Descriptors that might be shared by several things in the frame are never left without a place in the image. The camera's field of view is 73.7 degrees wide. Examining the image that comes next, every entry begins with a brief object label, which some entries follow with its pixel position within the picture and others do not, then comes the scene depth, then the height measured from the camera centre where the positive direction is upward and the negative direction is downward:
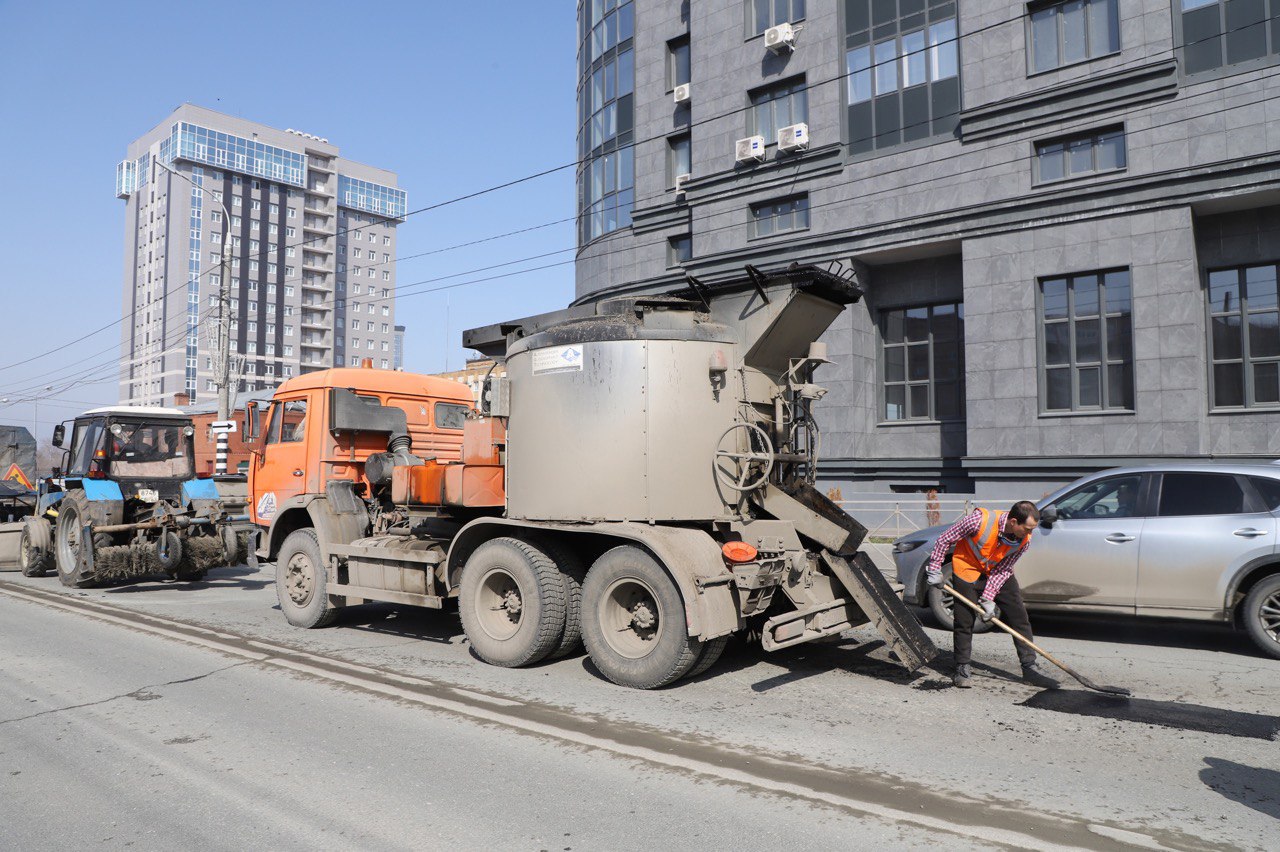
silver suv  7.39 -0.70
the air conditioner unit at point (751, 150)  23.41 +8.92
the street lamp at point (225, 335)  20.67 +3.57
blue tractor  13.02 -0.49
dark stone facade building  17.28 +5.97
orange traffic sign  20.61 +0.12
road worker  6.57 -0.80
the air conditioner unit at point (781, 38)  23.11 +11.81
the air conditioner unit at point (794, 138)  22.78 +8.96
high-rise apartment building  95.75 +26.22
